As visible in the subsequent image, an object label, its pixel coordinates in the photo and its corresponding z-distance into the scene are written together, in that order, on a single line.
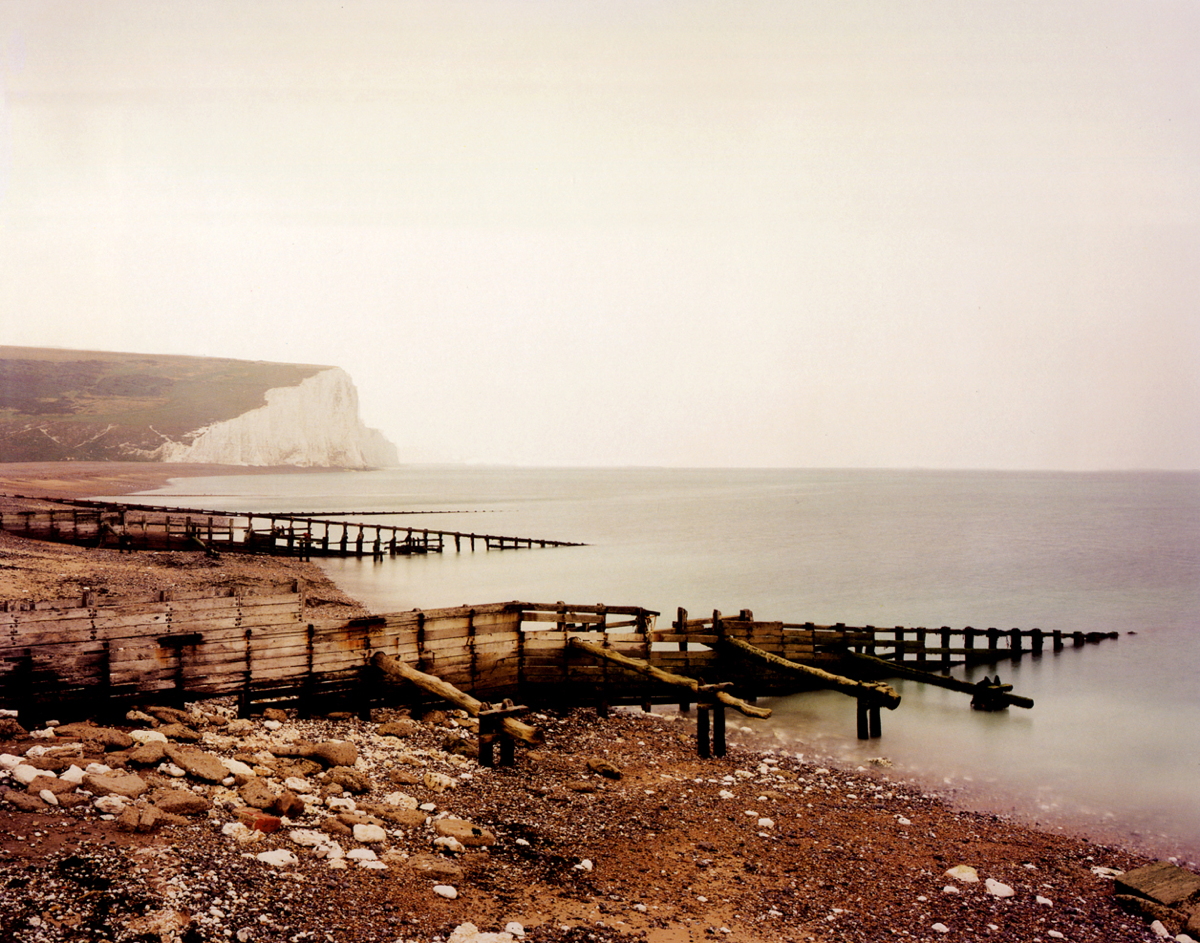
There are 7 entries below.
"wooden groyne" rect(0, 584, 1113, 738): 10.87
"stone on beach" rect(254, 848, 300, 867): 7.45
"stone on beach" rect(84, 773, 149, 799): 8.02
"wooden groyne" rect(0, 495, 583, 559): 38.94
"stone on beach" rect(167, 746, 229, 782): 8.98
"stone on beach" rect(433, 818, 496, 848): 8.89
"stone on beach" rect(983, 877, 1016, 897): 9.33
